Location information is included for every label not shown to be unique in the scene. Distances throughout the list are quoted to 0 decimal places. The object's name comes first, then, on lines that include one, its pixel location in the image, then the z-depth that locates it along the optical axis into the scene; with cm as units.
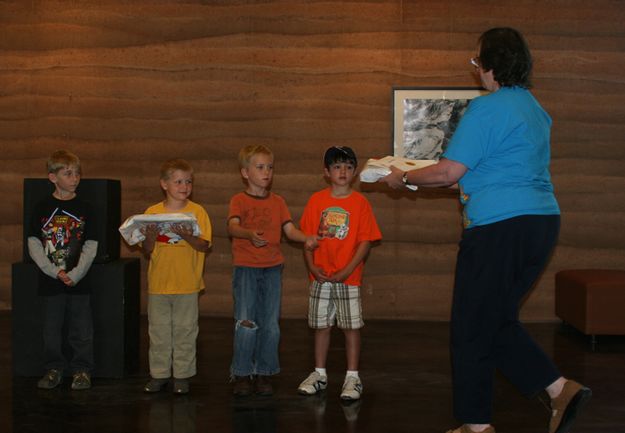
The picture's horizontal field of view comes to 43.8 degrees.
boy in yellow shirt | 432
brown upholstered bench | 574
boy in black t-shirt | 439
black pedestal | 458
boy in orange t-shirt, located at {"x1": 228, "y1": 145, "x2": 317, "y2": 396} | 431
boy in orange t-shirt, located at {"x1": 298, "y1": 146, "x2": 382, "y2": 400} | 431
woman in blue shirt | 317
